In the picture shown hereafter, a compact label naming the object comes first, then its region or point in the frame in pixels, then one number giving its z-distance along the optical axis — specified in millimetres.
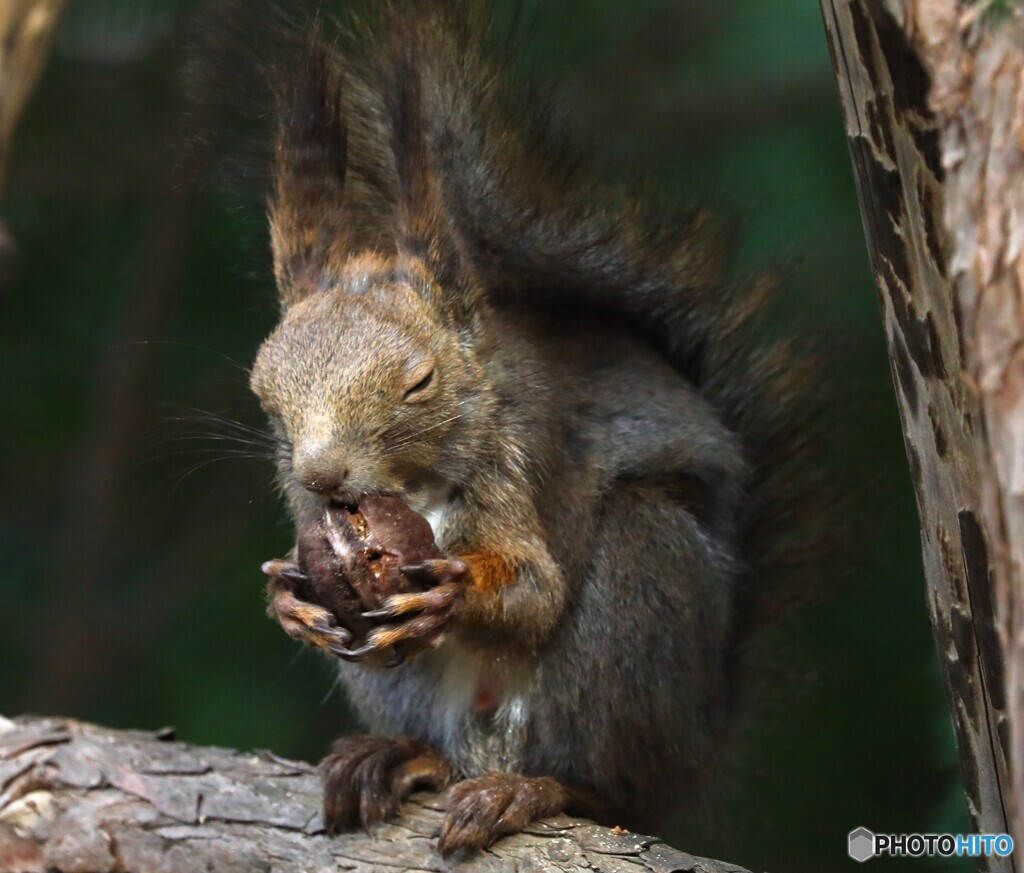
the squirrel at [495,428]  4105
